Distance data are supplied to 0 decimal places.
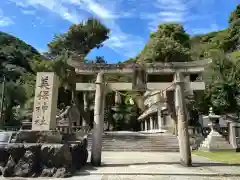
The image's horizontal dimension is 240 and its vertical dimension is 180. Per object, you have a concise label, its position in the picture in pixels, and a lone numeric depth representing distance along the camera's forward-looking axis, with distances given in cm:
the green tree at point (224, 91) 2278
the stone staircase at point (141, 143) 1739
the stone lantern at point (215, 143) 1597
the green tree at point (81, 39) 3662
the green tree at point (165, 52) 3488
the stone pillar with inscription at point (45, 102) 822
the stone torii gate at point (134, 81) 946
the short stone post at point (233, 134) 1691
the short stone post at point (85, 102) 2774
